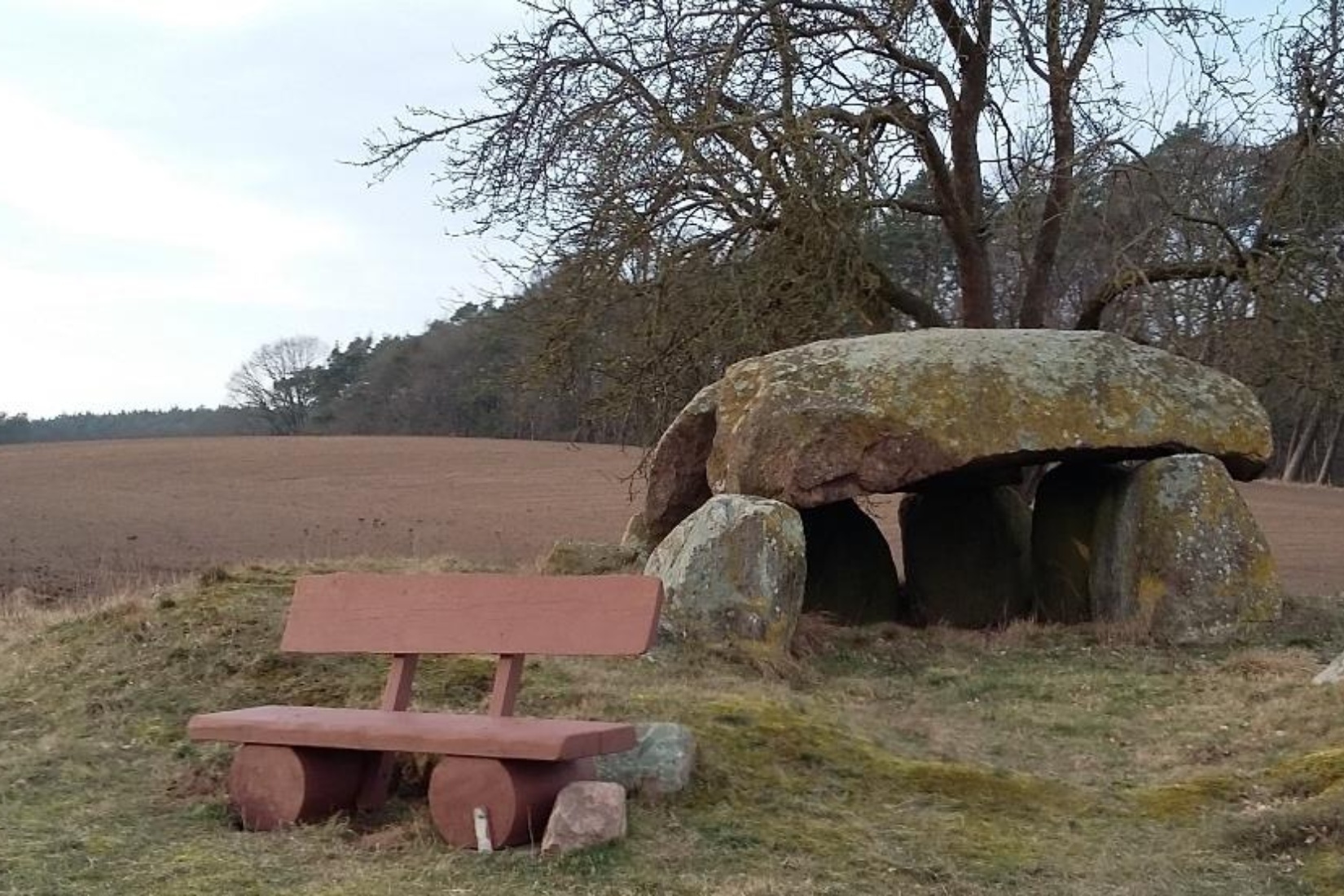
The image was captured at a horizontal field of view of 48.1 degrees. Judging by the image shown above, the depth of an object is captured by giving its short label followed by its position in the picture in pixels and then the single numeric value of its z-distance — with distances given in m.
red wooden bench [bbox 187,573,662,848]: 5.02
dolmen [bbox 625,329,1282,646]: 9.70
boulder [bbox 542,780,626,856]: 4.89
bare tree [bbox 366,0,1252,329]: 12.71
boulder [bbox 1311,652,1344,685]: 7.68
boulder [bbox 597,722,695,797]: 5.54
